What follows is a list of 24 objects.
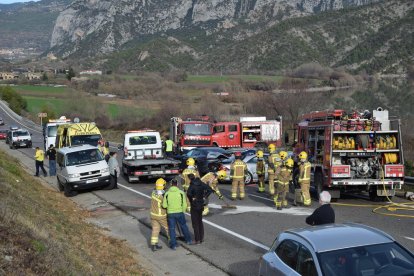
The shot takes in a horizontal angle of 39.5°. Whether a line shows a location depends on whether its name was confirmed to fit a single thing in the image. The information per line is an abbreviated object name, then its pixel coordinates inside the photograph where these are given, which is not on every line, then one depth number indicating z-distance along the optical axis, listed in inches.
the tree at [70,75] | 5954.7
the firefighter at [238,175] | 688.4
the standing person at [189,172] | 566.6
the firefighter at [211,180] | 565.9
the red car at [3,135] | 2309.3
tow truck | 862.5
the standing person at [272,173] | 692.1
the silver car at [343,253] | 239.9
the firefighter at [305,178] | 616.4
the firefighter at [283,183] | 611.5
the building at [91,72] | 6476.9
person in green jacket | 454.3
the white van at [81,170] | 797.9
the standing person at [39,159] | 1003.0
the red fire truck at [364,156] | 643.5
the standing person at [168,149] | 1105.4
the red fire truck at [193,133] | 1254.9
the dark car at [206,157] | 921.3
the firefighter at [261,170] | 754.8
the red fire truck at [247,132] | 1332.4
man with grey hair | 338.0
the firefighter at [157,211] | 460.8
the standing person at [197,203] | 472.4
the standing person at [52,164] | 1011.4
